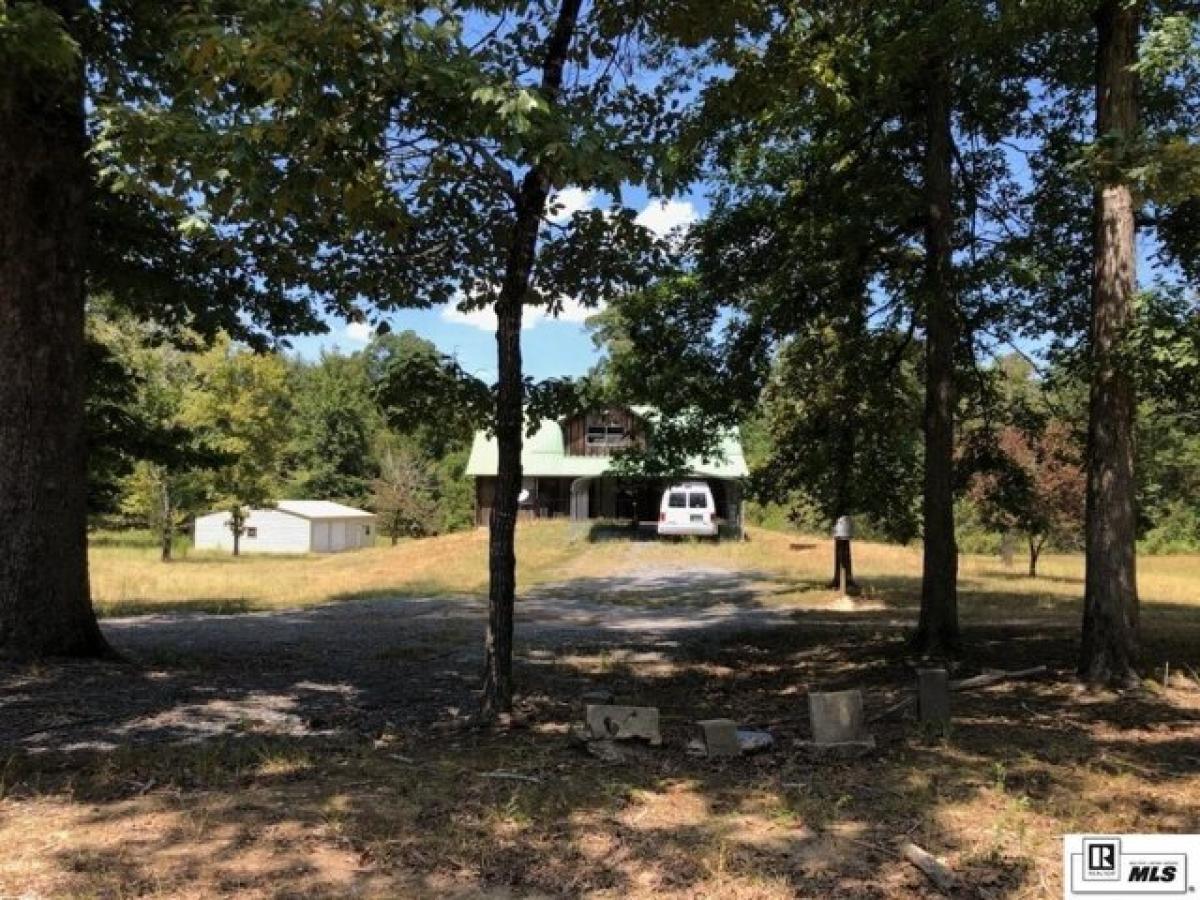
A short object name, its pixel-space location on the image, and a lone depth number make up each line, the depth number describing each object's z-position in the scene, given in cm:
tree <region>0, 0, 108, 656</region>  873
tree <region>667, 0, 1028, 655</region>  1095
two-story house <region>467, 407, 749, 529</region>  4322
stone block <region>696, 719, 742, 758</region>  615
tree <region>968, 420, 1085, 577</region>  1340
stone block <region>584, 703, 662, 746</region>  629
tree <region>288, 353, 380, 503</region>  7012
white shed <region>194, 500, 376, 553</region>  5528
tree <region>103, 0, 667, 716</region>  479
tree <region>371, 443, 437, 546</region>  5416
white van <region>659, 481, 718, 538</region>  3666
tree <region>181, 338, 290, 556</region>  4288
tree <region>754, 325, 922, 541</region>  1395
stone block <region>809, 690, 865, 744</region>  620
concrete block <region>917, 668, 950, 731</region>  715
